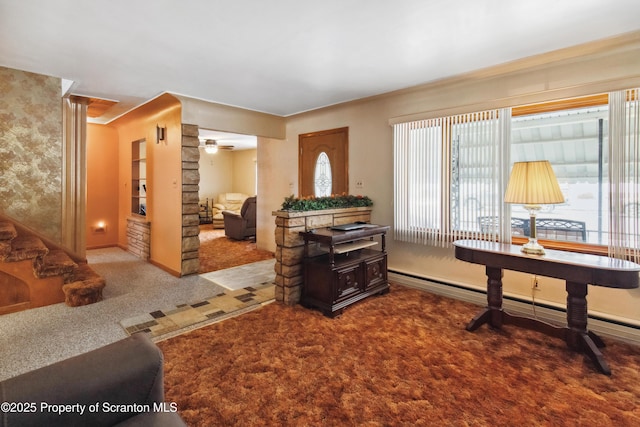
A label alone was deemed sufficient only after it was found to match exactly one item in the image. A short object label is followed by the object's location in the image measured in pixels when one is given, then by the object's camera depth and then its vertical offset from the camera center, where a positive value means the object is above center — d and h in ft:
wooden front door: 14.89 +2.76
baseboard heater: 8.51 -3.20
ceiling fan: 25.80 +5.53
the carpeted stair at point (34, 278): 10.08 -2.35
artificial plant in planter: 10.75 +0.27
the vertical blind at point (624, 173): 8.13 +0.98
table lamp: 7.92 +0.53
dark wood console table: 6.95 -1.59
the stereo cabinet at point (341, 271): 9.98 -2.13
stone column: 13.56 +0.62
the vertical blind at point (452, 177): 10.32 +1.19
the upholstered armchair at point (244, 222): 22.48 -0.90
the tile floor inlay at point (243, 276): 13.01 -3.01
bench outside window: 9.50 -0.61
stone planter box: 10.52 -1.44
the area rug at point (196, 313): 8.95 -3.34
